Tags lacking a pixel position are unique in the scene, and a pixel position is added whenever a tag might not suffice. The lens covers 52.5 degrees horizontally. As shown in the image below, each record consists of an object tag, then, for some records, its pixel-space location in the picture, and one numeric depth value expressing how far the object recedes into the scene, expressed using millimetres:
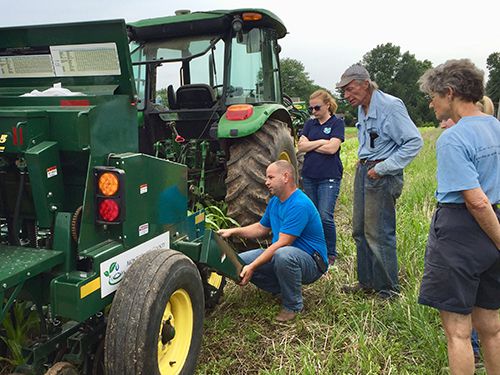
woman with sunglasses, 4629
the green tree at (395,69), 60638
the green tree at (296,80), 65644
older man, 3508
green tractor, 4660
